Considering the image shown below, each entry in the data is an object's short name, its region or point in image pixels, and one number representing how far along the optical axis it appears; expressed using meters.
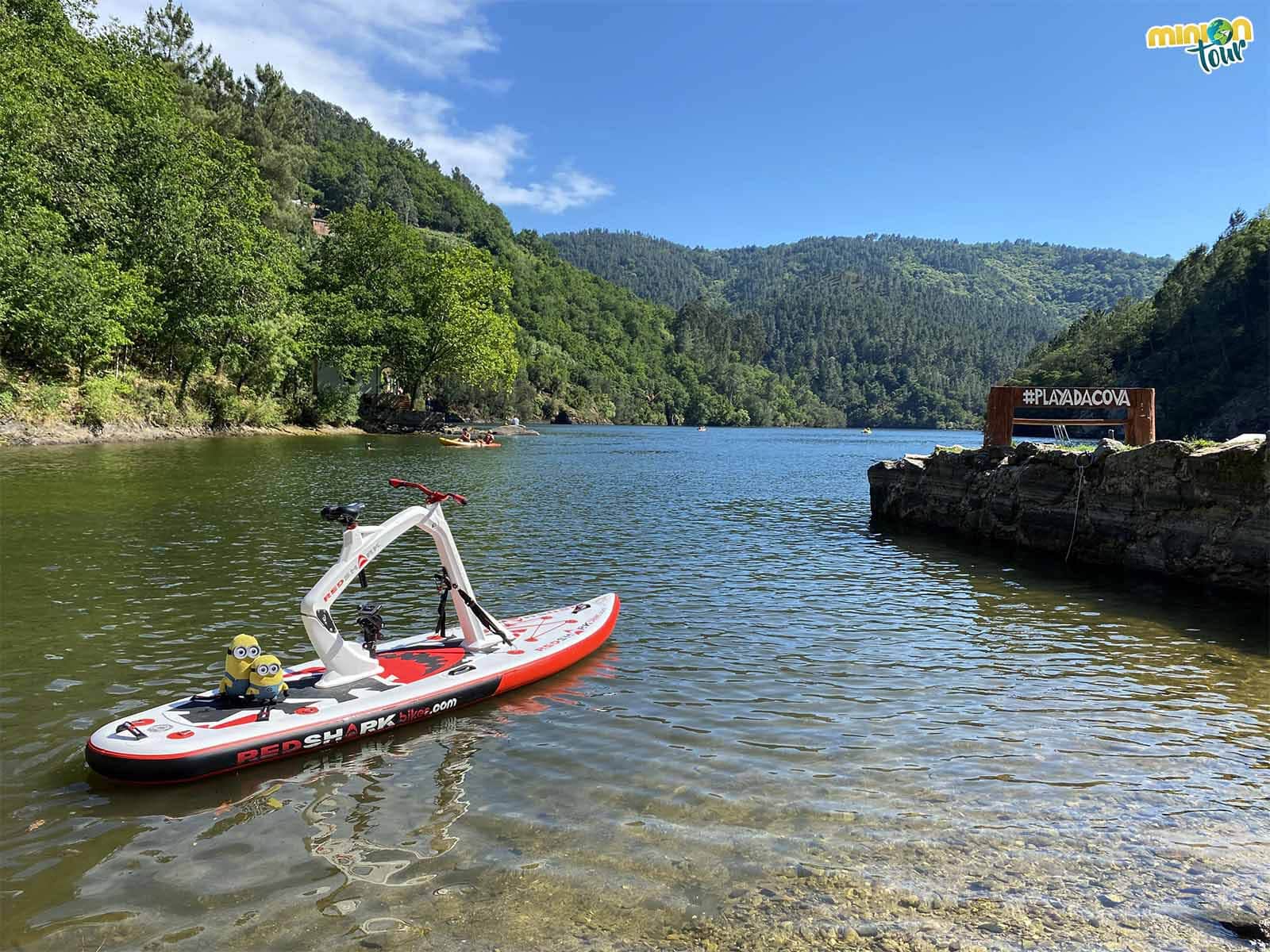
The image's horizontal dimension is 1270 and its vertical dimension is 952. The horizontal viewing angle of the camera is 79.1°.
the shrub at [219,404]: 59.55
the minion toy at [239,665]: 8.45
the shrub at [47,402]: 42.69
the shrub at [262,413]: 62.50
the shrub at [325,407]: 71.69
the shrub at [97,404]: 46.12
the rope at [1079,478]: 21.14
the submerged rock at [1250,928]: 5.49
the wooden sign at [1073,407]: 23.56
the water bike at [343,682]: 7.52
